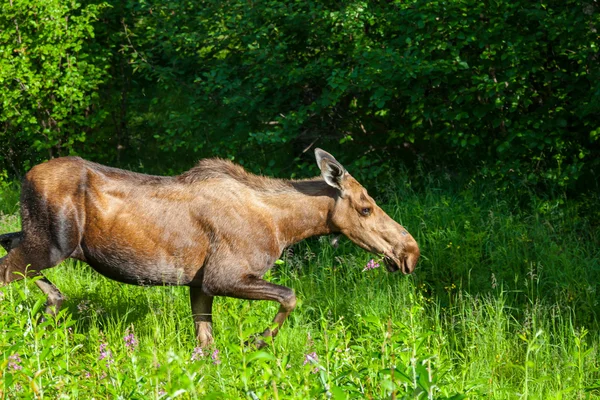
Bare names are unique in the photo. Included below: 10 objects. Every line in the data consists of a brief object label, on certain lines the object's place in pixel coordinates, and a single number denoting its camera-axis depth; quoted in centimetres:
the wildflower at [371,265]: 1466
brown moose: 1310
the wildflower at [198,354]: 1046
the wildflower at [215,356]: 1008
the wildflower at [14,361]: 874
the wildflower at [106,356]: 952
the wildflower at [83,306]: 1406
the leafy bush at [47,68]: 2378
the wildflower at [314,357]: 747
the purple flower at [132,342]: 1119
